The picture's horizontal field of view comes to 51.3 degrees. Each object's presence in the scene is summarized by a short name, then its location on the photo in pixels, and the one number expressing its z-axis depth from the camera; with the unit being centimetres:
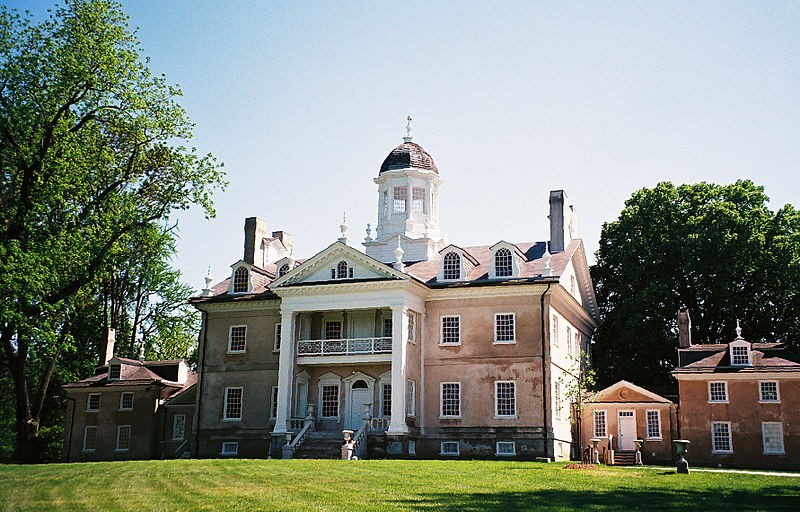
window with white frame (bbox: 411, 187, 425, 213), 4147
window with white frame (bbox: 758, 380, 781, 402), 3600
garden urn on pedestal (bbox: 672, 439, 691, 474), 2405
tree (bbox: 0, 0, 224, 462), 2895
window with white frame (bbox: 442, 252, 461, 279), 3662
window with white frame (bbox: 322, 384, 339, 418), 3669
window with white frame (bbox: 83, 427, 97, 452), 4225
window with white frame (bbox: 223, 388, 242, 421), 3856
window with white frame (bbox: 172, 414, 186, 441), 4119
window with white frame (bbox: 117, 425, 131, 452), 4164
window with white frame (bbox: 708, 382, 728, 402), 3691
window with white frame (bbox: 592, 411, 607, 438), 3841
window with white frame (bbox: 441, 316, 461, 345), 3597
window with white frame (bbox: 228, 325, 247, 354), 3922
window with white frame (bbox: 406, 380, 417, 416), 3466
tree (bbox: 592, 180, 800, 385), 4338
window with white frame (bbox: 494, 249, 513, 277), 3588
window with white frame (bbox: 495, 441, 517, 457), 3369
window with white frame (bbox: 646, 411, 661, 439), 3788
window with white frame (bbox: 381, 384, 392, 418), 3606
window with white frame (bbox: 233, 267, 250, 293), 4012
